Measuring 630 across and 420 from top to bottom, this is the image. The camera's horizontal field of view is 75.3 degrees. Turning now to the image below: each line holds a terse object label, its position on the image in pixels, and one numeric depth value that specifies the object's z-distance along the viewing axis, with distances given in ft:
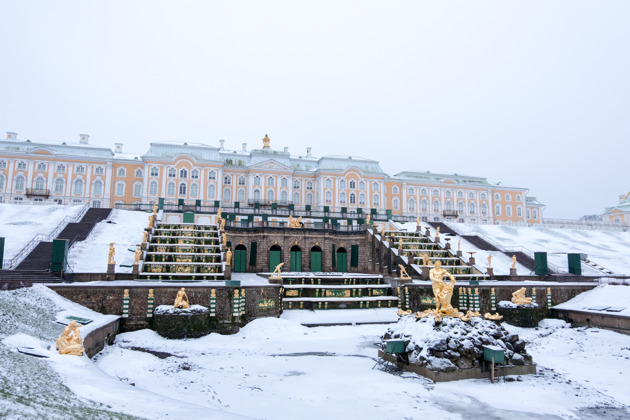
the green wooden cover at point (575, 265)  100.73
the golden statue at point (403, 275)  84.84
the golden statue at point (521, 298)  78.18
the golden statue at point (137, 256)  81.15
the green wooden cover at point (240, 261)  110.01
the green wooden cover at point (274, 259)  112.57
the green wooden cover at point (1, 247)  72.43
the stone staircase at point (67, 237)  76.82
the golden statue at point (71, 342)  38.06
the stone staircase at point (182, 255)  82.23
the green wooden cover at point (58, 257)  72.02
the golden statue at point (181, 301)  63.21
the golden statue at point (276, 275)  77.01
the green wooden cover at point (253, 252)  111.24
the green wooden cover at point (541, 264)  100.58
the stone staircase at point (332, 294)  79.97
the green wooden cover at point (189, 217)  138.21
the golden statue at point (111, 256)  75.46
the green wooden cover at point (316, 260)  116.98
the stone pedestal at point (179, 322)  61.77
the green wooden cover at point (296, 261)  114.32
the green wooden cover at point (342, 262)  119.96
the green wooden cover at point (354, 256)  120.47
